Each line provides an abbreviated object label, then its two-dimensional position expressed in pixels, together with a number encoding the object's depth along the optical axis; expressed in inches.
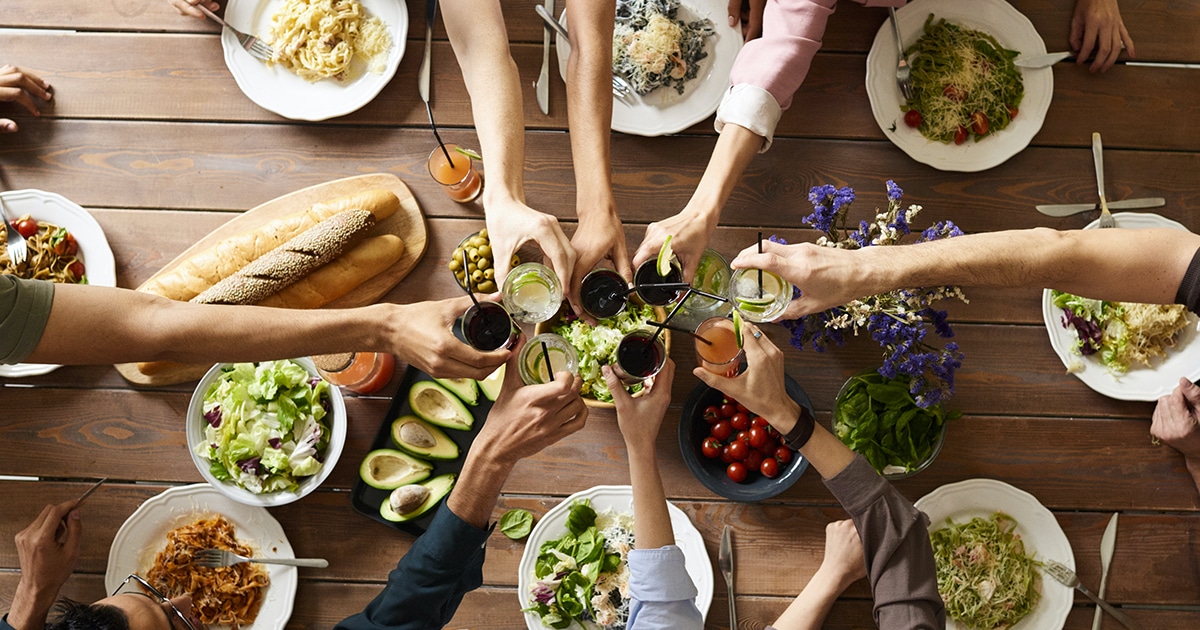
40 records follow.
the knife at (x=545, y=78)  97.7
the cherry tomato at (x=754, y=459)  89.8
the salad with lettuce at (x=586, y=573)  89.0
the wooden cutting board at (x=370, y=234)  96.3
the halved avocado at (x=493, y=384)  92.5
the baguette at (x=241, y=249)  92.6
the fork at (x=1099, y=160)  93.9
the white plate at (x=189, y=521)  93.6
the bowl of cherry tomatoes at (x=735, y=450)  88.6
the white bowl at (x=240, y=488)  91.8
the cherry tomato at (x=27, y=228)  94.8
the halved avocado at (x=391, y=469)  93.7
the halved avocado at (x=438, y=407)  93.8
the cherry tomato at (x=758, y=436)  87.9
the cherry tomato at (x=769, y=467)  88.4
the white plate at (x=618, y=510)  91.4
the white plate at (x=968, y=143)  95.2
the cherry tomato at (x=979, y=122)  93.7
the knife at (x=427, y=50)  97.5
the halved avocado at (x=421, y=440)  93.5
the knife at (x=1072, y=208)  94.8
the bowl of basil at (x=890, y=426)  87.9
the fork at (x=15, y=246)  93.2
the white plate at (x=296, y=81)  98.3
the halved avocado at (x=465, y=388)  93.7
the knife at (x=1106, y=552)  92.3
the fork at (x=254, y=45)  98.3
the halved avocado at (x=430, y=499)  92.0
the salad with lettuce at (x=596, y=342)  86.6
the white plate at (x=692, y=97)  95.3
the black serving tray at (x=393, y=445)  93.0
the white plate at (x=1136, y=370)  91.2
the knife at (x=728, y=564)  92.2
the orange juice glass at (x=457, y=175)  94.9
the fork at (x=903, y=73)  94.3
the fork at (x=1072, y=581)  90.5
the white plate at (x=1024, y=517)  90.9
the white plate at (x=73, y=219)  96.6
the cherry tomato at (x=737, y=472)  89.0
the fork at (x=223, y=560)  92.7
